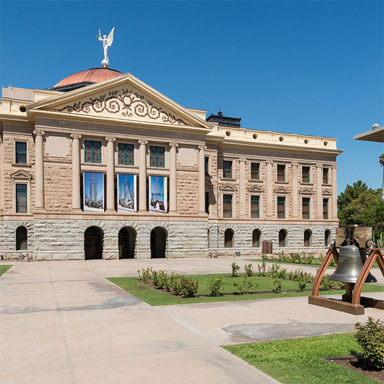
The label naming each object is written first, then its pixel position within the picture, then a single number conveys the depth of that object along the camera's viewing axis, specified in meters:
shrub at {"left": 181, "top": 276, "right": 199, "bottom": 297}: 15.24
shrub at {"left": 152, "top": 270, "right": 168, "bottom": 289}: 17.89
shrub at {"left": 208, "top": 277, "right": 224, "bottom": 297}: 15.62
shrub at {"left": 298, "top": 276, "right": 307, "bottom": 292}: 17.12
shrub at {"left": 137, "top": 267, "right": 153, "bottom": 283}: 20.29
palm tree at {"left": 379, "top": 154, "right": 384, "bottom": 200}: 68.56
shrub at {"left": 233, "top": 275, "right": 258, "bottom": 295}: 16.41
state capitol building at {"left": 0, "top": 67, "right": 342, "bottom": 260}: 37.97
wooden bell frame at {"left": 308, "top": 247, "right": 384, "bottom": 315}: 12.04
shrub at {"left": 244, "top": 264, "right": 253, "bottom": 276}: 23.39
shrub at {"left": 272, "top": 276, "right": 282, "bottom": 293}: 16.50
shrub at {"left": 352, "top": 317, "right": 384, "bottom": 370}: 7.25
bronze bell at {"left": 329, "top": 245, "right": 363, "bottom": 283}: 12.30
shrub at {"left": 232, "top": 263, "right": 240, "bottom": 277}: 22.89
